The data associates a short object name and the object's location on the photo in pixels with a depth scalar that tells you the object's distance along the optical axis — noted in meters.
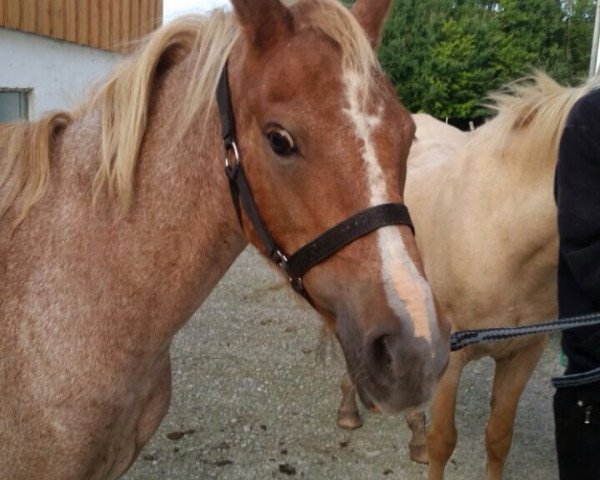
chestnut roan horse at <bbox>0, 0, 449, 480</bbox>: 1.30
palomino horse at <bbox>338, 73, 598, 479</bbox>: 2.57
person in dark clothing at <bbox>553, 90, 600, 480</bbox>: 1.72
